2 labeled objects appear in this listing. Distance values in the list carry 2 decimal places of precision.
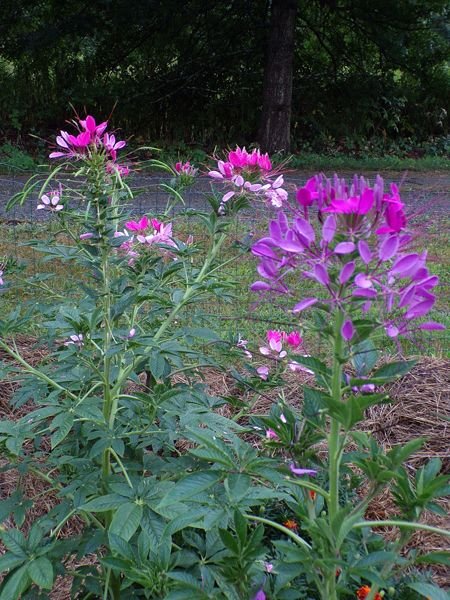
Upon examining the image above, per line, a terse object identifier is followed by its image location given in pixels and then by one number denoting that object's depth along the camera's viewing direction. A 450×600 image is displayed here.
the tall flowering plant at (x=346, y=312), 0.99
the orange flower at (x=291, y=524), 1.87
